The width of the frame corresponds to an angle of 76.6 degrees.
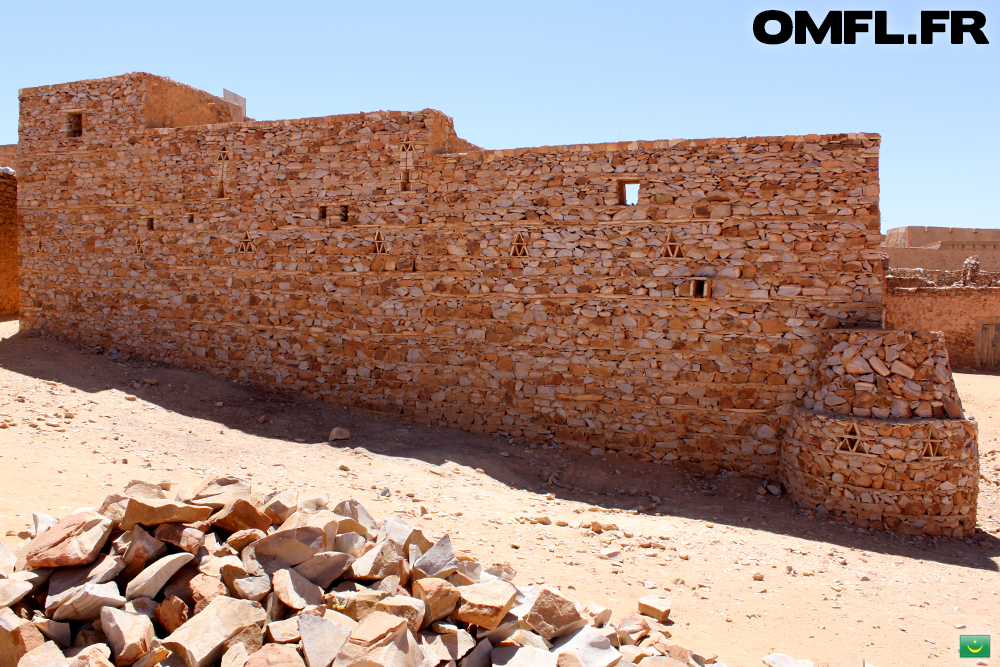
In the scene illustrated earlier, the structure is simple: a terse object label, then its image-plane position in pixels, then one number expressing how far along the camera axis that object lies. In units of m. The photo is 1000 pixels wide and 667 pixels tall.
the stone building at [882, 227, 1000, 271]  20.12
